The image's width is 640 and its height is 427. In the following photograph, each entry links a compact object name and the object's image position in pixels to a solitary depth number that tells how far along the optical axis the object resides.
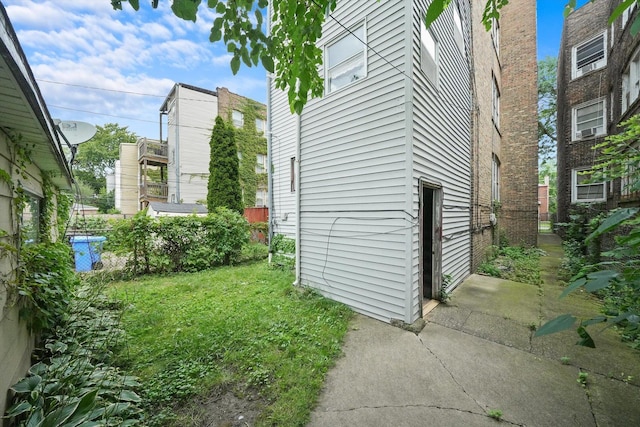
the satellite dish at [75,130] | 4.45
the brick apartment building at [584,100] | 10.53
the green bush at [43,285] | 2.50
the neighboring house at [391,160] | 4.13
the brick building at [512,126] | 9.51
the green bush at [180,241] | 7.02
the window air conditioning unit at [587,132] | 10.91
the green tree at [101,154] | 32.06
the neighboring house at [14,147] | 1.41
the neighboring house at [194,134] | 18.05
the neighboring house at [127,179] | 23.84
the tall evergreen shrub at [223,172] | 12.34
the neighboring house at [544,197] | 37.41
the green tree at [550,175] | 38.78
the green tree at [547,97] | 19.08
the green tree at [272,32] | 2.02
